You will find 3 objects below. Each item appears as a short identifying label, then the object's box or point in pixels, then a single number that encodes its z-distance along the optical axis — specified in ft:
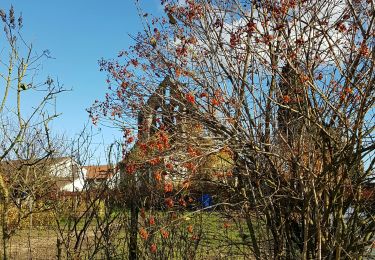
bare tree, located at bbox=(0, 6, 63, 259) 19.85
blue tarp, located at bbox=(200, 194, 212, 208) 19.27
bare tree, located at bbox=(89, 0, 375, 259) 13.83
